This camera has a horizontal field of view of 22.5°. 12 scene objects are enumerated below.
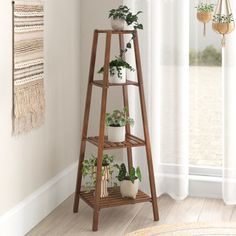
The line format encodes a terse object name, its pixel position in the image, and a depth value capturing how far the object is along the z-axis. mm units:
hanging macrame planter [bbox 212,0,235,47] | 3154
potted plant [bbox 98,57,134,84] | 3609
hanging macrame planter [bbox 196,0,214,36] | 3216
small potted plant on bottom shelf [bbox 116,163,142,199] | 3711
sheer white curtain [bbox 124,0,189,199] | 3961
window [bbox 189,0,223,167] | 4027
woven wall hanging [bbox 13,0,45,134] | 3293
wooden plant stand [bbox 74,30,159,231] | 3547
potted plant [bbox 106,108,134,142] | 3658
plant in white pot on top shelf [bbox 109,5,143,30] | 3633
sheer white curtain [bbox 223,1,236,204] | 3855
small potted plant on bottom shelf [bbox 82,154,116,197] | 3691
